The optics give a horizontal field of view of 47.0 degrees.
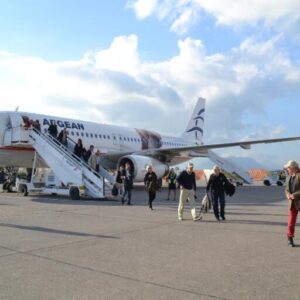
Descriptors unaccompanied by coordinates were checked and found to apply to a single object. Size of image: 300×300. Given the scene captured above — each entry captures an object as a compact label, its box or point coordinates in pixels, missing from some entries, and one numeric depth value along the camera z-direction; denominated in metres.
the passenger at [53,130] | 17.61
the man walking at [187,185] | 9.34
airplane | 16.75
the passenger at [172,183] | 15.18
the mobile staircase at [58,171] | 14.21
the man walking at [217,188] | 9.00
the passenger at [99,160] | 16.84
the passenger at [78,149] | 16.63
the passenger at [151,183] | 11.20
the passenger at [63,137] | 17.42
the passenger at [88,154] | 16.75
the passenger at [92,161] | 16.50
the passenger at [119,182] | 14.39
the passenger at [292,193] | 6.08
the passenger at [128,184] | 12.69
